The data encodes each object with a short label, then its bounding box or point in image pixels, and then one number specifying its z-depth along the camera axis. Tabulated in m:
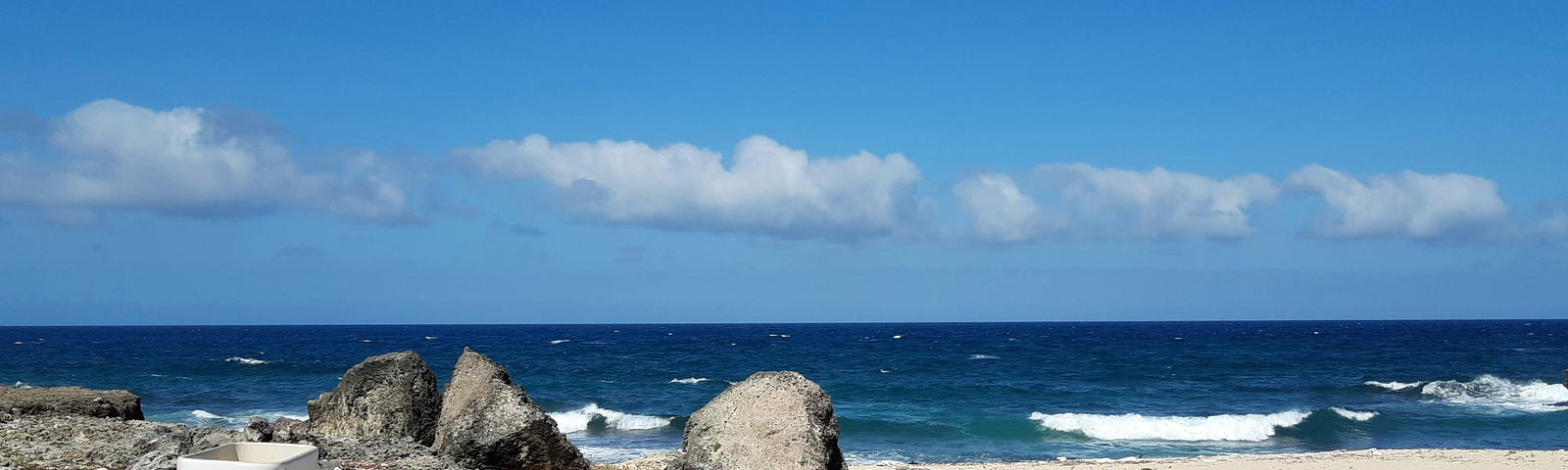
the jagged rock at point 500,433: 10.59
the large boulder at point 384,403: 12.12
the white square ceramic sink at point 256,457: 7.07
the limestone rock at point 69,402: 13.86
